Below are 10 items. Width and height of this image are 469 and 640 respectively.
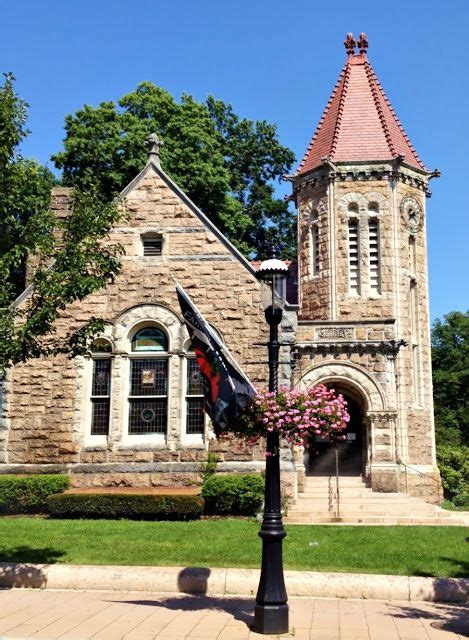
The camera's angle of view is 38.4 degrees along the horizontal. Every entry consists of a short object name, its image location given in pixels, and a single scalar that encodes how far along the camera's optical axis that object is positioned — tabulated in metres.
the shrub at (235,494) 16.52
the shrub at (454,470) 26.88
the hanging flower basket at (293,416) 8.39
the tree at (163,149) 30.89
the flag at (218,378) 8.41
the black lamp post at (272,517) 7.93
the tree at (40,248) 10.42
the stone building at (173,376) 17.97
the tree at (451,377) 41.66
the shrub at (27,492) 17.11
